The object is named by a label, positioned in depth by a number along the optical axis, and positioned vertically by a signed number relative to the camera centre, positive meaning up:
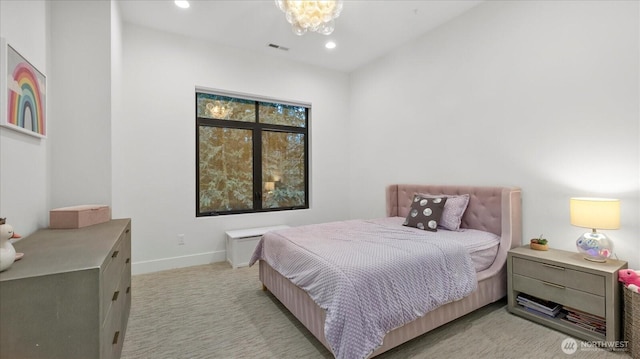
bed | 1.87 -0.86
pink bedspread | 1.56 -0.66
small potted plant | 2.40 -0.59
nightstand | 1.88 -0.82
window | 3.94 +0.37
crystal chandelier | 2.36 +1.46
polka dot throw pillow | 2.87 -0.38
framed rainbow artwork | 1.54 +0.55
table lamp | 1.98 -0.32
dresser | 1.04 -0.51
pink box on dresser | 1.96 -0.27
